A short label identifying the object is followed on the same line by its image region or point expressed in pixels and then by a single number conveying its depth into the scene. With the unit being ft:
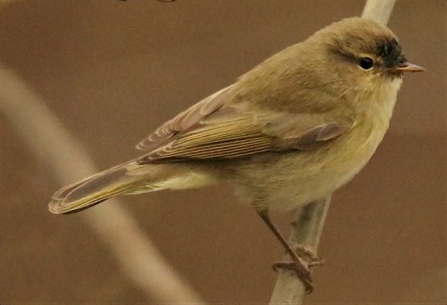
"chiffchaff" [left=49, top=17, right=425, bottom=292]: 16.22
